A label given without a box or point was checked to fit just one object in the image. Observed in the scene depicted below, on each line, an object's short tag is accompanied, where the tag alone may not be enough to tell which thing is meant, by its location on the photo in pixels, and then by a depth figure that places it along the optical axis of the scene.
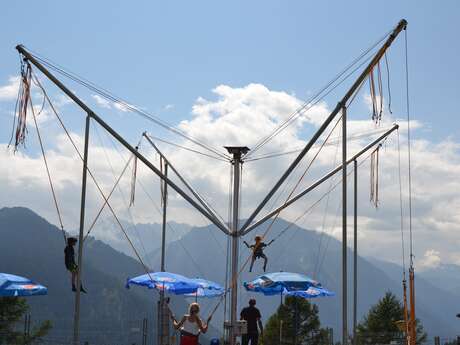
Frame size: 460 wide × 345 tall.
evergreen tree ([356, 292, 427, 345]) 58.99
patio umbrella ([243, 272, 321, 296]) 30.03
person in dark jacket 25.30
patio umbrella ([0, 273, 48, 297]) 27.92
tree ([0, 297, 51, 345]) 51.26
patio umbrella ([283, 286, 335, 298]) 32.50
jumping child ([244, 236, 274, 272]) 26.22
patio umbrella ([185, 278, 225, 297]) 30.30
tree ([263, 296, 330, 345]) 60.06
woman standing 17.14
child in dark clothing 24.05
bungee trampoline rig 21.92
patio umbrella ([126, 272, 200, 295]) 28.25
